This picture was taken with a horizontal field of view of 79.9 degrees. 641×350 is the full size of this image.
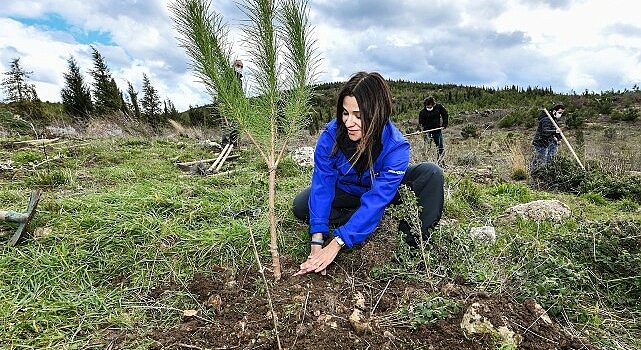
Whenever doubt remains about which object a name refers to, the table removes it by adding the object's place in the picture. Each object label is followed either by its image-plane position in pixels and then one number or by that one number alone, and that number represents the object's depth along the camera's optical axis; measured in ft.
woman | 6.43
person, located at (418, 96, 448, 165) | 30.50
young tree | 5.69
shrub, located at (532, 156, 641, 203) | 18.98
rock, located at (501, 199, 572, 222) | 12.38
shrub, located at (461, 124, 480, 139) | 55.31
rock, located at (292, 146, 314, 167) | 19.48
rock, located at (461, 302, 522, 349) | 5.01
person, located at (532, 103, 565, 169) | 25.50
